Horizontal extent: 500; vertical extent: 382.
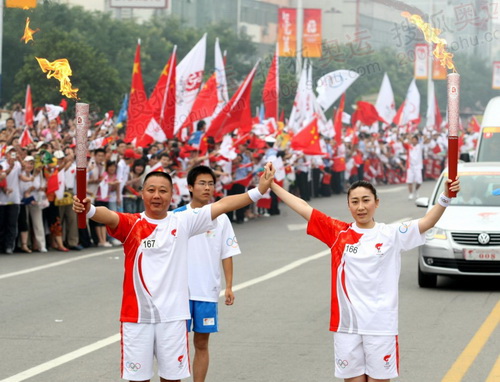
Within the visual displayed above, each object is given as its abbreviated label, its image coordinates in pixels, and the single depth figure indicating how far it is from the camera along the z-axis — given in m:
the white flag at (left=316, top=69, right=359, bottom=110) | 31.00
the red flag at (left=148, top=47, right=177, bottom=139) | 21.81
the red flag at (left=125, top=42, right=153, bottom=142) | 21.06
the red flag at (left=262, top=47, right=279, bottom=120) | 28.33
